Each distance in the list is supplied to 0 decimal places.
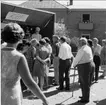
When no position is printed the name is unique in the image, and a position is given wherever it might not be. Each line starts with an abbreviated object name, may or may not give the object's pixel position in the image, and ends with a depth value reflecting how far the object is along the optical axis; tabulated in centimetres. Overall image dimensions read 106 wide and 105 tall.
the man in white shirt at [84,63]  664
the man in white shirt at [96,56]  996
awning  862
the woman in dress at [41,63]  763
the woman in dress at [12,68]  257
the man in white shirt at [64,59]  801
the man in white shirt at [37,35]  980
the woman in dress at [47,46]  831
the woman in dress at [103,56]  1022
